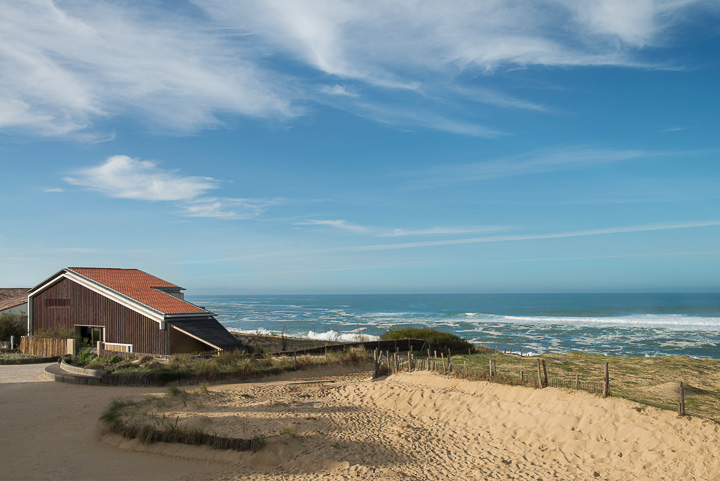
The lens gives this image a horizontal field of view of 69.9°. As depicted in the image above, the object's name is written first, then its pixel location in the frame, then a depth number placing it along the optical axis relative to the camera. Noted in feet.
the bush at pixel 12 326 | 87.28
